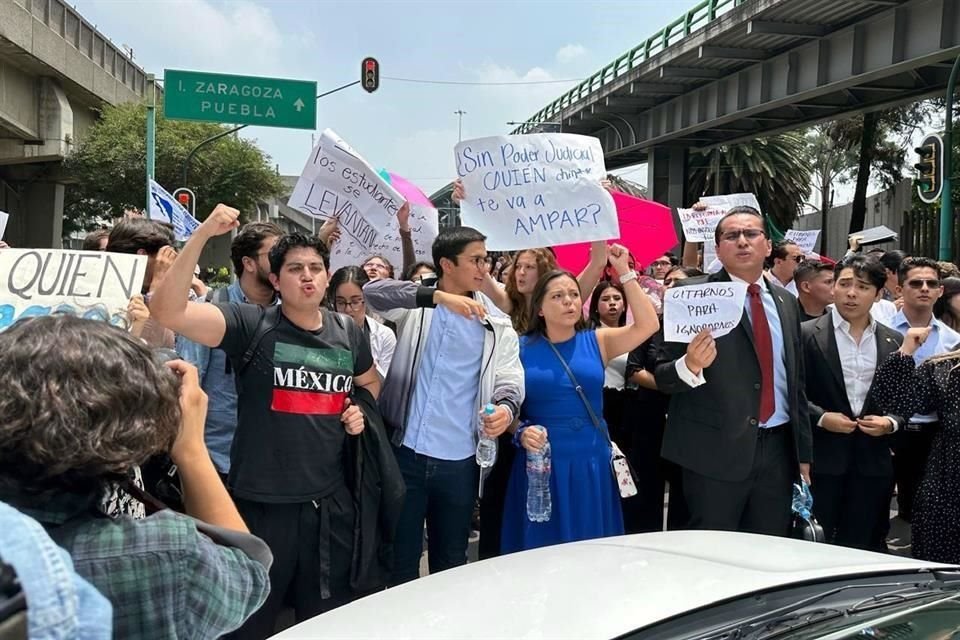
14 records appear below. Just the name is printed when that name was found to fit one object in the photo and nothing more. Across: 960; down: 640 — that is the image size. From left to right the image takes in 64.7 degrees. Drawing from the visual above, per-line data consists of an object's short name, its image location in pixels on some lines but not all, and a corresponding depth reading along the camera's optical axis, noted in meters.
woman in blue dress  3.65
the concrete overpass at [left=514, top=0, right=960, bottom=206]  14.79
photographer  1.25
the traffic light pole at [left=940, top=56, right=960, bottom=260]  13.18
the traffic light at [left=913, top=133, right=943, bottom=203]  14.05
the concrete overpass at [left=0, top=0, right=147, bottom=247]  22.72
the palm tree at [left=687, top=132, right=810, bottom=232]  37.56
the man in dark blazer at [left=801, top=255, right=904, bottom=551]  4.41
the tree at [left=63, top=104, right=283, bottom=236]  28.84
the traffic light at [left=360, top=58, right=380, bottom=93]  19.77
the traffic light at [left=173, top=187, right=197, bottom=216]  18.43
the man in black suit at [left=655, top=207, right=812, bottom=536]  3.64
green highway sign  12.43
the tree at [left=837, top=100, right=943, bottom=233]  30.69
